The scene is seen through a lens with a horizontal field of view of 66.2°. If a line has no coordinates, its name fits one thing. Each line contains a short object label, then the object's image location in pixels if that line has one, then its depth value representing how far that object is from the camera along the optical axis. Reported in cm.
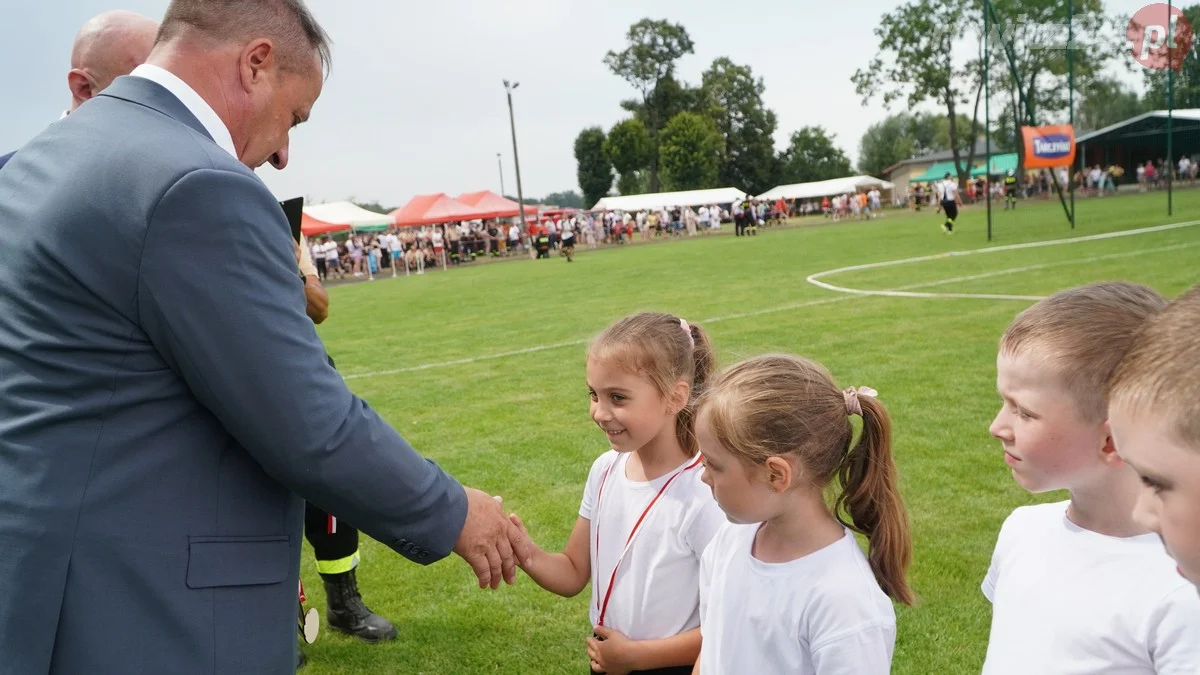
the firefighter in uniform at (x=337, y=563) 455
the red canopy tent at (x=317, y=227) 4444
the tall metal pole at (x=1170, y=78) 2765
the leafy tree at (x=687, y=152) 8525
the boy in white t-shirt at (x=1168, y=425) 129
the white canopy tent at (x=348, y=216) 4666
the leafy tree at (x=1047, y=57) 4572
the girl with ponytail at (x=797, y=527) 222
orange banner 2566
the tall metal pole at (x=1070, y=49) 2528
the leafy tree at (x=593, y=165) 9044
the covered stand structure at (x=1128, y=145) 5391
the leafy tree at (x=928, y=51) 6538
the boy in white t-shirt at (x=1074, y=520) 193
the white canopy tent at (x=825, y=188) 7738
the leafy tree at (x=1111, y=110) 8688
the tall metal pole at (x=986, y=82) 2245
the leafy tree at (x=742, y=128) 9475
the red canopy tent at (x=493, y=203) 5341
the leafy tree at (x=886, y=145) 12669
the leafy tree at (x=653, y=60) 9050
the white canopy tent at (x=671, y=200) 6988
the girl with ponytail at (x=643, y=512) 282
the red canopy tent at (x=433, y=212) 5031
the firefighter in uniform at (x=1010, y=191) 4958
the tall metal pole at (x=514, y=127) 4800
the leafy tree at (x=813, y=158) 9812
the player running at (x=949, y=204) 2953
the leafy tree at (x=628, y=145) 8694
